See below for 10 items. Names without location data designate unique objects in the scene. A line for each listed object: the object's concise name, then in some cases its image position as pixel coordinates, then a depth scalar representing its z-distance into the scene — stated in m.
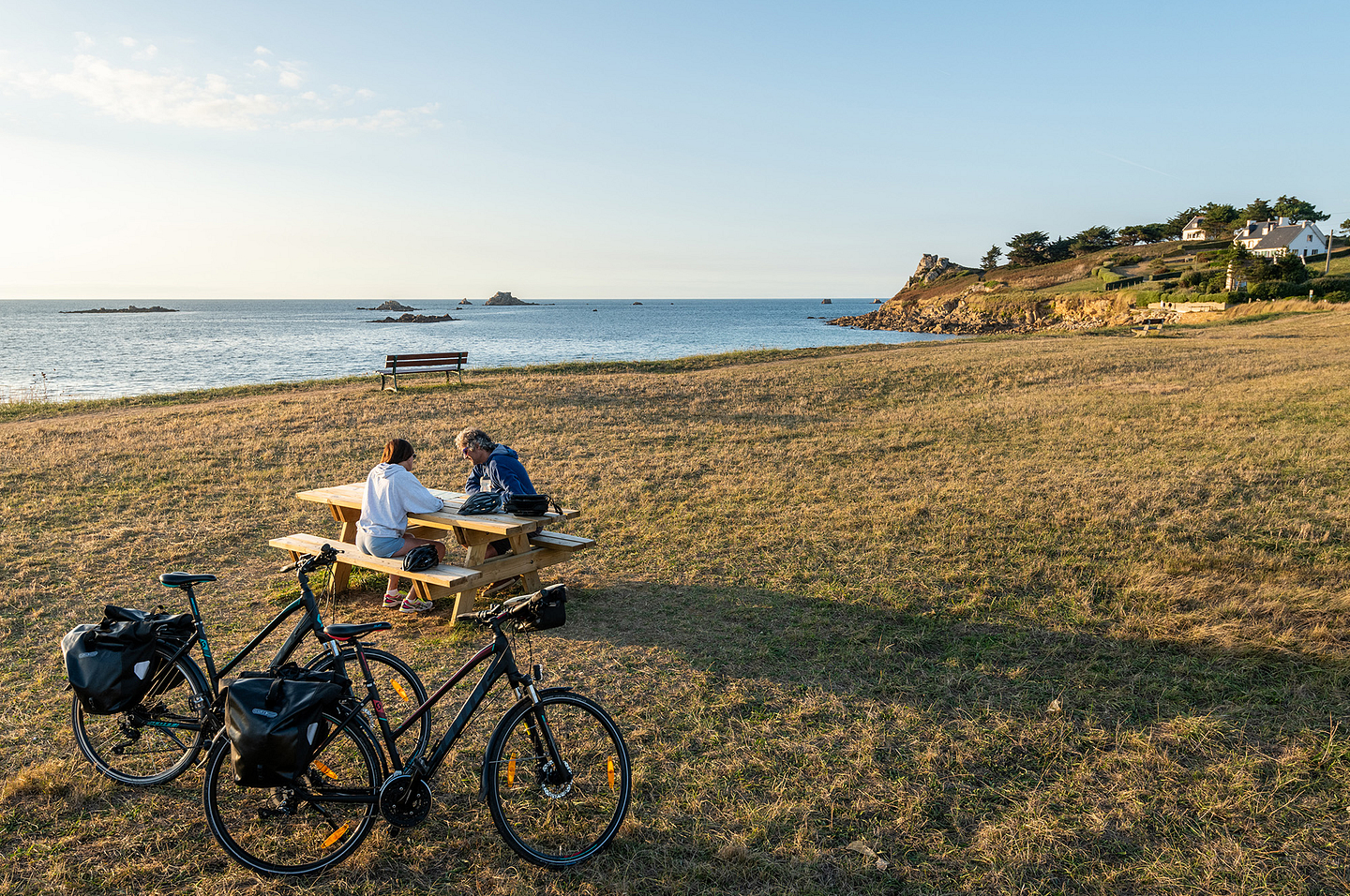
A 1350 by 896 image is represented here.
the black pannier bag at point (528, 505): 6.00
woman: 5.92
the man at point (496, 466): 6.45
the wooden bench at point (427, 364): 21.83
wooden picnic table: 5.71
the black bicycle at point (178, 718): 3.57
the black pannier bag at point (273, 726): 2.82
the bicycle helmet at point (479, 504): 6.03
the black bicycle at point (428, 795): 3.16
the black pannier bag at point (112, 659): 3.33
